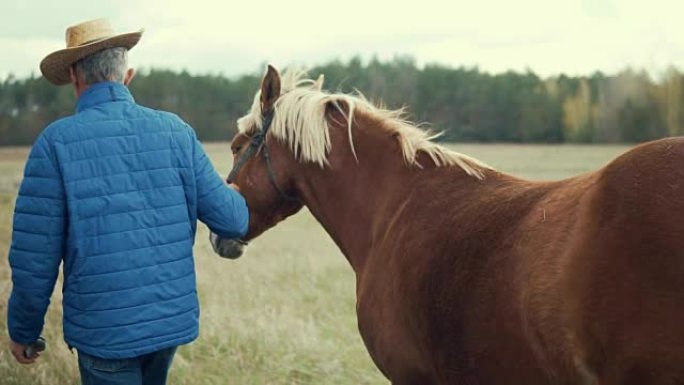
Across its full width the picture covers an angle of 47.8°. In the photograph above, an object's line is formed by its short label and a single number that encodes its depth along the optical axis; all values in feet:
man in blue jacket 10.25
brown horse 8.56
